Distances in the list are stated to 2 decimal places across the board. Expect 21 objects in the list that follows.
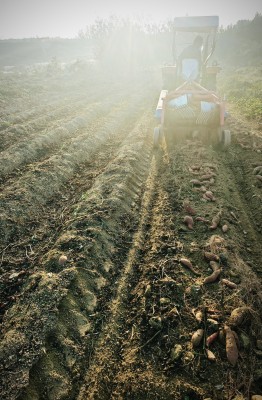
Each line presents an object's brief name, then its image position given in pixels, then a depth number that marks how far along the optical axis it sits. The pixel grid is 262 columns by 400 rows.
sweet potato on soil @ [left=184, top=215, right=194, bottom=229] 4.03
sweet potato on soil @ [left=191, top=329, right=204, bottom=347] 2.47
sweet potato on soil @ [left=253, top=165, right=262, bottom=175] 5.48
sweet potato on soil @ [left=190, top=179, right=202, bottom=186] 5.16
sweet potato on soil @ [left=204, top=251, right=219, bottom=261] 3.37
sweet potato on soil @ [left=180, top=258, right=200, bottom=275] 3.27
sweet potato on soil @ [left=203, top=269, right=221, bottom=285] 3.09
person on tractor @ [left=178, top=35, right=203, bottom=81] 9.49
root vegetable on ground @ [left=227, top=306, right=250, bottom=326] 2.58
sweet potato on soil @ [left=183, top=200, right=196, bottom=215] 4.30
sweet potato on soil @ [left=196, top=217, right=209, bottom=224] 4.10
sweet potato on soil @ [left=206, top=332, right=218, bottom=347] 2.47
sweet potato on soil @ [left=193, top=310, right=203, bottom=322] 2.67
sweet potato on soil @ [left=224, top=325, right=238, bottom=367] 2.33
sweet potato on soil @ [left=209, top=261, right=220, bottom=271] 3.24
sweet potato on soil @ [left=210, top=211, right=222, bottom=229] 3.96
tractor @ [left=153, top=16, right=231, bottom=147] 7.08
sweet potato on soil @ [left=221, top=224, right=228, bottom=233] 3.90
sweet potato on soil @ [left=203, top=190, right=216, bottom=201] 4.66
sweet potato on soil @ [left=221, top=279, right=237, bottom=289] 2.98
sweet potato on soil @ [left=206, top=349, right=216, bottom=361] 2.35
